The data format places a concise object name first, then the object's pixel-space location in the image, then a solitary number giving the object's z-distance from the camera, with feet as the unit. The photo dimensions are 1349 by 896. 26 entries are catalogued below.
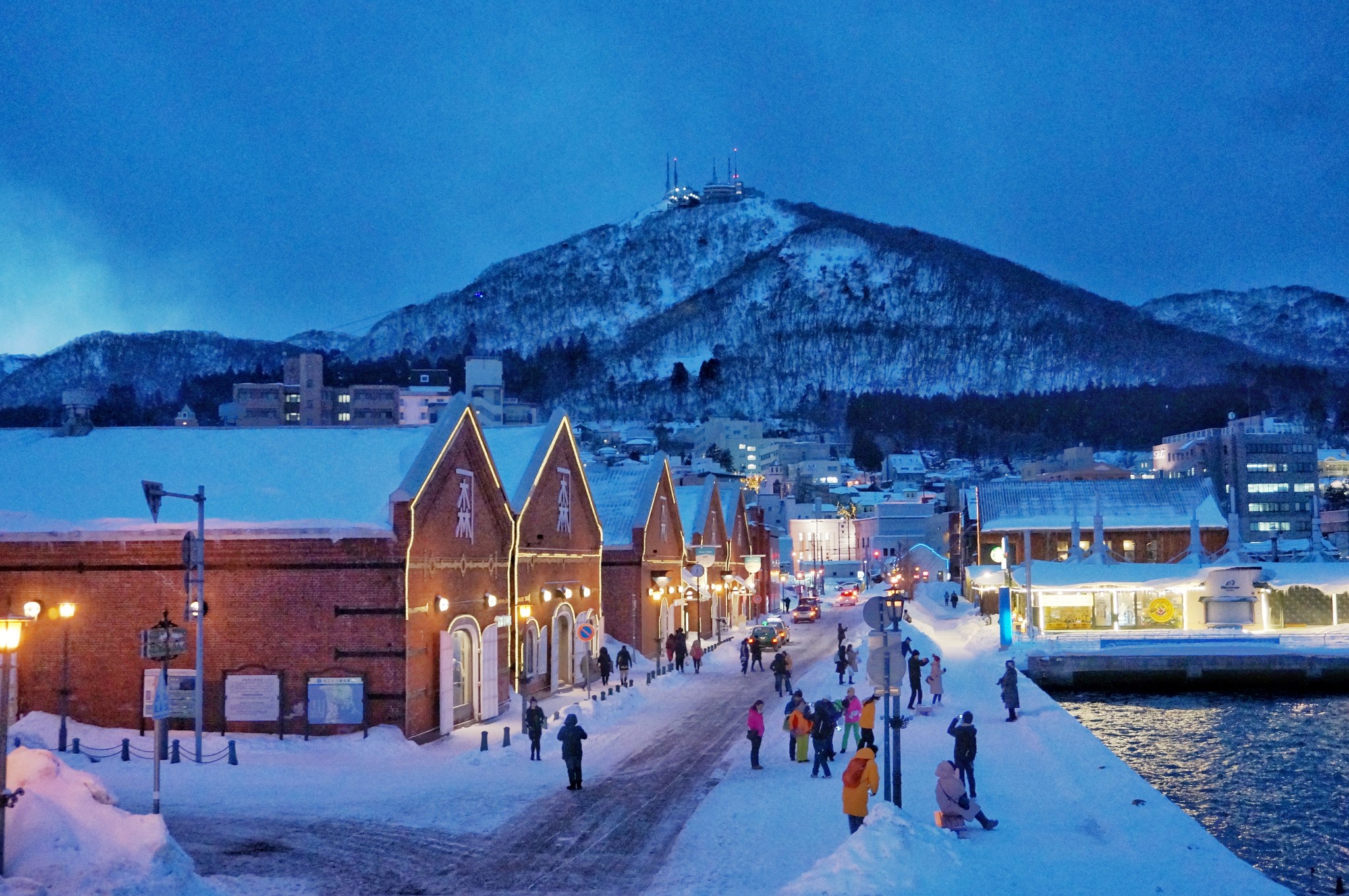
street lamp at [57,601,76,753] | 80.64
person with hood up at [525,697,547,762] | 77.05
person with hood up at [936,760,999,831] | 52.75
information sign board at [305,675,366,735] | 78.74
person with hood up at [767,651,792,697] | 111.45
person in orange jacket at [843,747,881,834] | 52.16
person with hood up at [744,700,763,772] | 73.26
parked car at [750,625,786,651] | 166.91
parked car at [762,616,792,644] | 176.05
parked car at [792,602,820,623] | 257.55
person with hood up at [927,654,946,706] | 100.07
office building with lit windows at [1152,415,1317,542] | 520.75
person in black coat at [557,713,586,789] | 66.59
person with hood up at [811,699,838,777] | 70.44
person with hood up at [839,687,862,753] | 78.69
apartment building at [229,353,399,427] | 494.18
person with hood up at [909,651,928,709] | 97.71
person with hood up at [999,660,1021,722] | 91.76
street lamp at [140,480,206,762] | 70.03
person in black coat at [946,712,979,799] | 60.44
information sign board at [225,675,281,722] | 78.95
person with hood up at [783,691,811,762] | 74.49
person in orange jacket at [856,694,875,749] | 75.61
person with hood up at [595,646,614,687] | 118.90
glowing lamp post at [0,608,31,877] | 40.01
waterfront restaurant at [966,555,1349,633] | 178.60
